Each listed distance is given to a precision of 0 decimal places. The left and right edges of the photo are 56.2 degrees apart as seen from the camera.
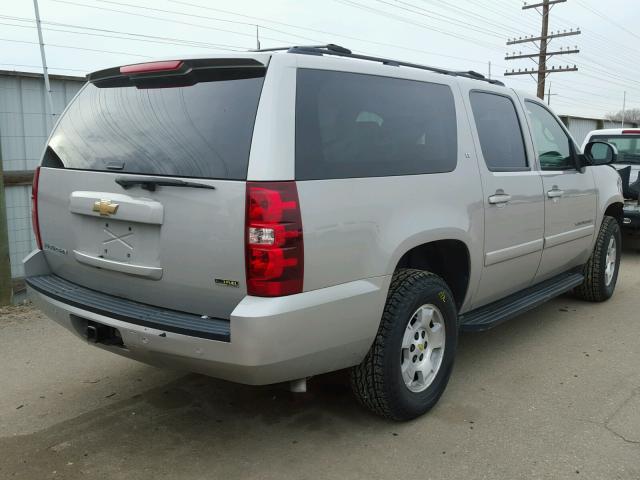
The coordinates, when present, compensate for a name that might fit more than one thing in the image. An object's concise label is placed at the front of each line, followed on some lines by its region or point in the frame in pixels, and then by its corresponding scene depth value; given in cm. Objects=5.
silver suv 260
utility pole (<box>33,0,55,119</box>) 586
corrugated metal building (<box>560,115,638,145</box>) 1700
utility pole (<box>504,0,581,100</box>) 2855
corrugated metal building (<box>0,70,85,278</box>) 576
